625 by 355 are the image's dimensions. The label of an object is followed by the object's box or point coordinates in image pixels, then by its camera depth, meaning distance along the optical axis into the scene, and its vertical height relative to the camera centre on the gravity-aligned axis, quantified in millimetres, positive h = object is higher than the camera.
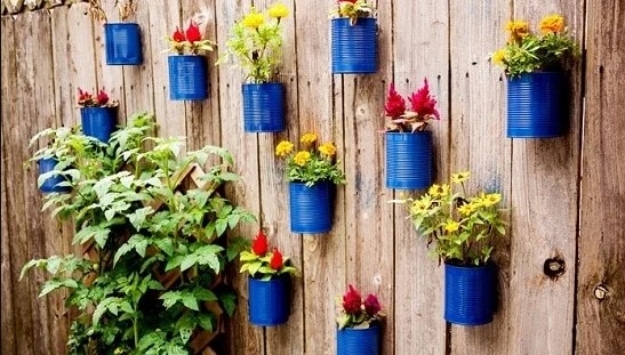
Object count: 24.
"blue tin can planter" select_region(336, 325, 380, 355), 2070 -649
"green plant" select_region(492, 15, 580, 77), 1641 +84
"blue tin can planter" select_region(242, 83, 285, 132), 2270 -30
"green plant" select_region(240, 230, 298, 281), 2289 -485
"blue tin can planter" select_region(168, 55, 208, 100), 2482 +68
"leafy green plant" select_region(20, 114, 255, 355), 2367 -432
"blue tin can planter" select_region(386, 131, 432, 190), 1886 -159
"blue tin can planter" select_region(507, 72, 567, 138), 1648 -32
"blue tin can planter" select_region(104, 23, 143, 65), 2744 +195
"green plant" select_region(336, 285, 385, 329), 2082 -579
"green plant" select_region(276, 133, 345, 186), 2145 -192
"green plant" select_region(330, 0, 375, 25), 1994 +213
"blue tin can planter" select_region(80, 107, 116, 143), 2893 -80
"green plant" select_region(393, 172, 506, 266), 1796 -302
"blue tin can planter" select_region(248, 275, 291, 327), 2303 -601
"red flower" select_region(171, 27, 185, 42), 2473 +190
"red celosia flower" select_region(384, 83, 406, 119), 1891 -32
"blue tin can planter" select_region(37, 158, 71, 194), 3055 -304
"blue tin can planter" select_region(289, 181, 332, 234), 2156 -305
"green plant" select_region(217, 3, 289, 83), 2219 +151
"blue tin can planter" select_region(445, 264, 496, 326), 1795 -463
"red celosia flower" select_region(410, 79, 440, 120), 1862 -26
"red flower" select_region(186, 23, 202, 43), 2453 +197
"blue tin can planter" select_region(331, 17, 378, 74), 1998 +125
